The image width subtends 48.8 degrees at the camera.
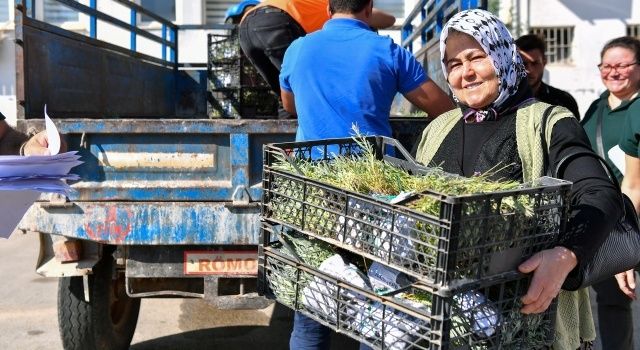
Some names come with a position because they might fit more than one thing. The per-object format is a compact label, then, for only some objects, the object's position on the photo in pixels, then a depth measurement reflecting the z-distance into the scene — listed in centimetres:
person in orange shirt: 411
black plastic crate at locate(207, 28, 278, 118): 625
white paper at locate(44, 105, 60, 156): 200
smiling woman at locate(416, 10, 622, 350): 183
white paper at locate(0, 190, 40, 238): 209
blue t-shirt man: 292
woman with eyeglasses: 343
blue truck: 331
